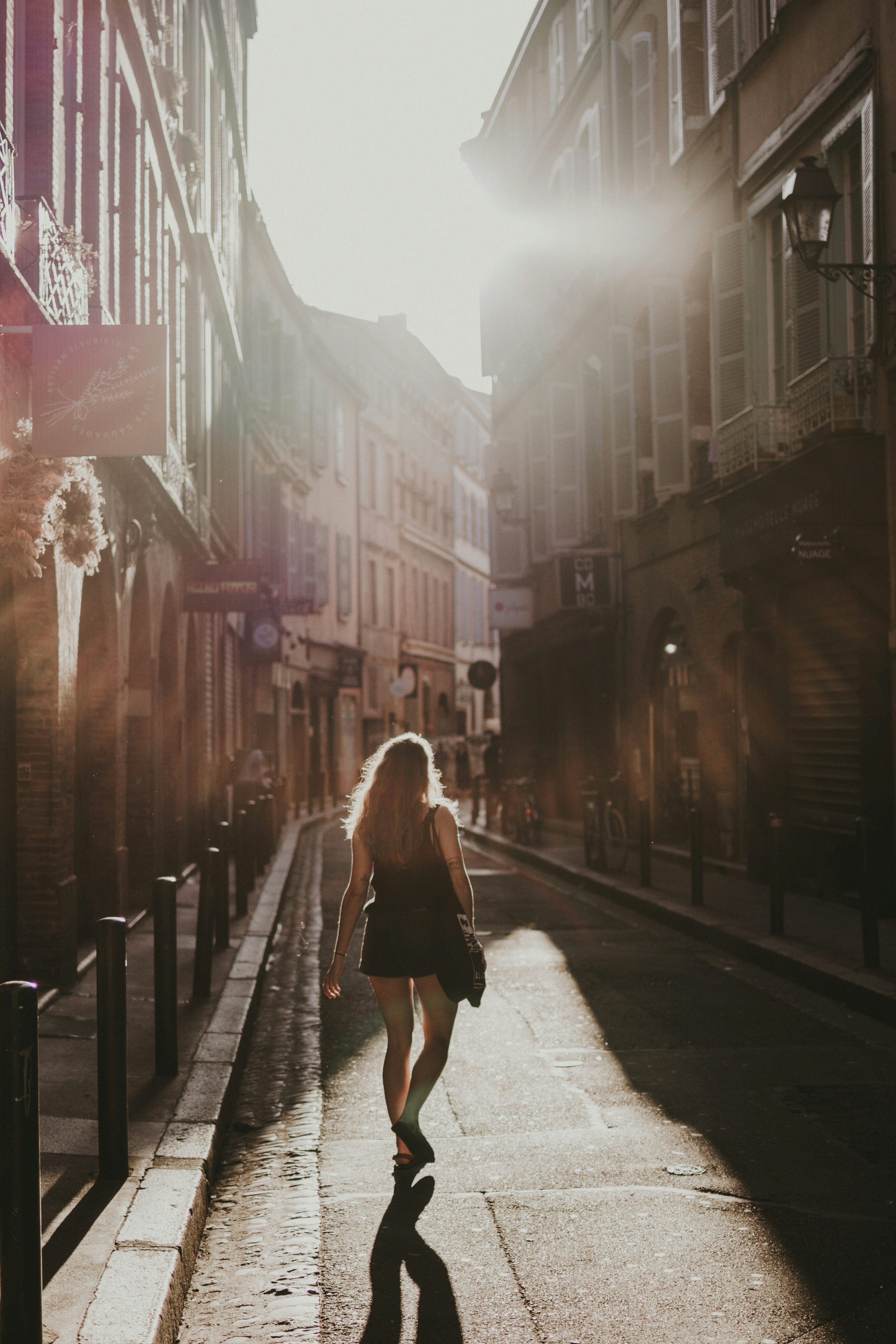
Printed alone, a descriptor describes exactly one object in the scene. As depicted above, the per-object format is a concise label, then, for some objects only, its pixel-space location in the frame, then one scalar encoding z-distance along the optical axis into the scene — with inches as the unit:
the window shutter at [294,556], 1439.5
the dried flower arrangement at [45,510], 274.1
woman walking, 216.1
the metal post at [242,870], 516.7
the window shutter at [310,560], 1502.2
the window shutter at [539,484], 1043.9
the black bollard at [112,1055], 194.9
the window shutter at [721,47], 617.6
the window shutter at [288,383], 1316.4
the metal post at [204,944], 340.5
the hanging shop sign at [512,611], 1106.7
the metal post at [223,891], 395.9
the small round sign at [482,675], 1096.2
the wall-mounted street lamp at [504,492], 1120.8
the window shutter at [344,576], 1694.1
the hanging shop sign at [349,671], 1664.6
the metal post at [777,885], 418.6
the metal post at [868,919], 361.7
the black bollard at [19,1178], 130.1
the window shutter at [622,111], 796.0
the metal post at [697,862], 492.7
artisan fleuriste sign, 297.0
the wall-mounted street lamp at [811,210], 438.0
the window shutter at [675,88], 670.5
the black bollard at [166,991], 257.0
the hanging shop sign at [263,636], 1149.7
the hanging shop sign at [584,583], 836.0
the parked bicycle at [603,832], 648.4
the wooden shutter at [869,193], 468.8
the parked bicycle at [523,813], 835.4
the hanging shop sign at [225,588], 713.6
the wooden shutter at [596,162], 850.8
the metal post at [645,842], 562.6
